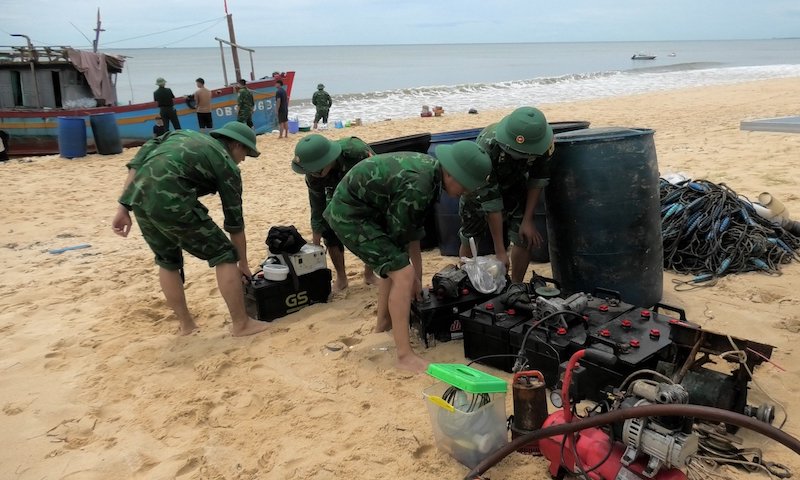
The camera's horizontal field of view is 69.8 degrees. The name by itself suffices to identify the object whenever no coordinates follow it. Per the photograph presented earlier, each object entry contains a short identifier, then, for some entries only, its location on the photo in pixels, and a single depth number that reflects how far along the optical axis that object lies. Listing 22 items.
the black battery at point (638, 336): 2.58
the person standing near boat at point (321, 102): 16.72
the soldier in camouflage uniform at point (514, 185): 3.52
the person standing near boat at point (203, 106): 14.66
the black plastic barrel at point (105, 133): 13.35
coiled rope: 4.32
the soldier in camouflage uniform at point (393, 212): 3.21
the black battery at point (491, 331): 3.10
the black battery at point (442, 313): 3.54
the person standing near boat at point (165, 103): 14.12
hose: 1.70
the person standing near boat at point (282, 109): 15.34
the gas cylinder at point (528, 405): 2.37
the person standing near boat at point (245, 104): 15.09
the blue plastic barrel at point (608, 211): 3.56
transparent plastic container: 2.38
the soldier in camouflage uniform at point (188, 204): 3.64
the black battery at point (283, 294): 4.19
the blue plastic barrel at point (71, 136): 12.85
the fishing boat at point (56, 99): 14.22
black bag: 4.19
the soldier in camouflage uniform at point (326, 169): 4.06
